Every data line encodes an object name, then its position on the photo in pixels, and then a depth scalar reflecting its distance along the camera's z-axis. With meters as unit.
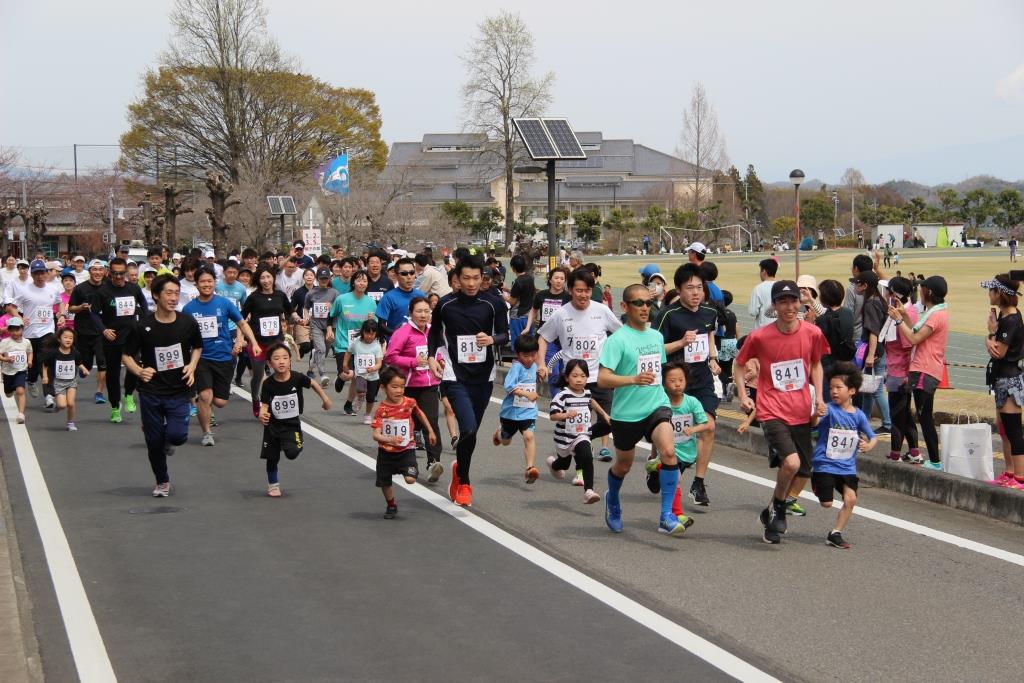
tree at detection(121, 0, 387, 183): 68.88
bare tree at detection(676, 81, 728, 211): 100.19
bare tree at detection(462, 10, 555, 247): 66.12
